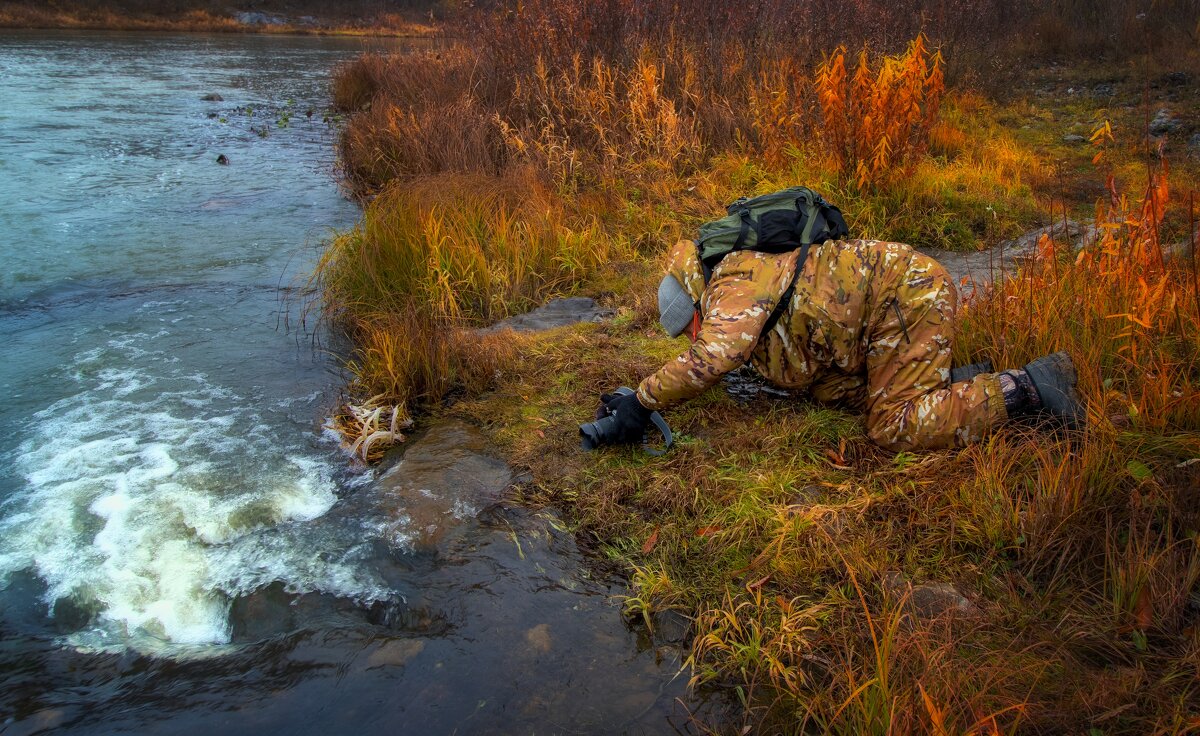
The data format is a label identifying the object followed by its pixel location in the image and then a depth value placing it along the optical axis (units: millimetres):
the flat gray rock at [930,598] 2529
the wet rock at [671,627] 2756
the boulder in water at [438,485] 3406
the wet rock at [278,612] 2957
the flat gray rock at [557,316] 5410
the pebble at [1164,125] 8148
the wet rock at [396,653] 2752
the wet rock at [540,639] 2744
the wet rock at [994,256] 5281
